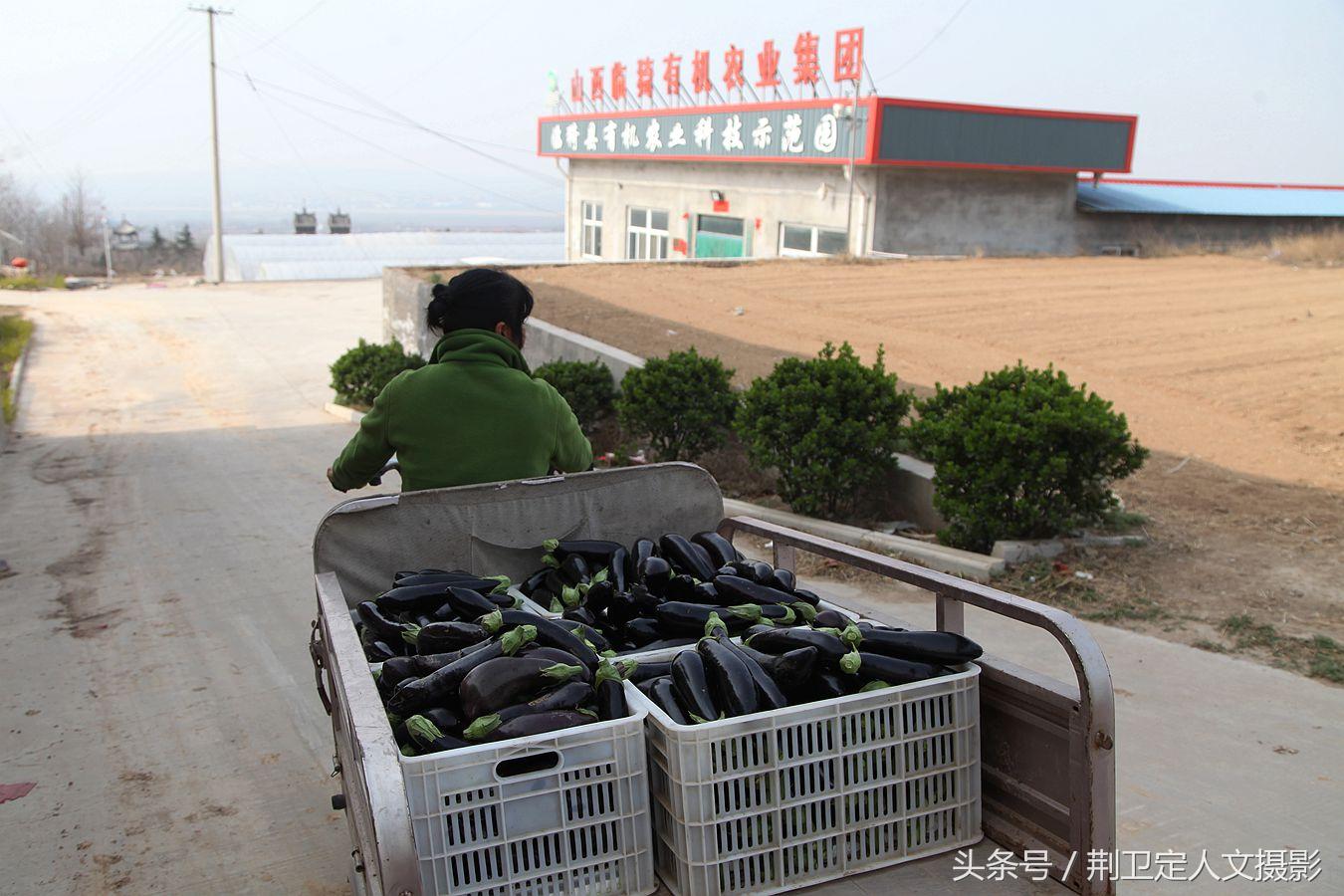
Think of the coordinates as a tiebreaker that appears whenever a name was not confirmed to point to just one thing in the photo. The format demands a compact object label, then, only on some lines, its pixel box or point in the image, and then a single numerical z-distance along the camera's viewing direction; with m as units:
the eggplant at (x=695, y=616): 2.90
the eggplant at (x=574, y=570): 3.38
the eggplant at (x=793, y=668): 2.49
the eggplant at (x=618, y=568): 3.31
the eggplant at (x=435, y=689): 2.48
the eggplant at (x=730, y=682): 2.38
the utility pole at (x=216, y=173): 41.06
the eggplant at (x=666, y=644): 2.88
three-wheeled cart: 2.23
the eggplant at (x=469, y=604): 3.02
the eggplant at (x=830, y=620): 2.95
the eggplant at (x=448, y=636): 2.81
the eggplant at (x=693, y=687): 2.39
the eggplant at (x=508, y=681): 2.42
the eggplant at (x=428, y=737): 2.27
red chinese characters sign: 27.54
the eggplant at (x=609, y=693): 2.40
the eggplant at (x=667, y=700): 2.41
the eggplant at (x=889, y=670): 2.52
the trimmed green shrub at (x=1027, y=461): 6.81
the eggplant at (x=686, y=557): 3.40
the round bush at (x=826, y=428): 7.81
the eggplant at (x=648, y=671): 2.67
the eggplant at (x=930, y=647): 2.57
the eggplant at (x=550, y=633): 2.66
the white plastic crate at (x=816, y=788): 2.26
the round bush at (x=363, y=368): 14.06
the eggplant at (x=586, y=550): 3.48
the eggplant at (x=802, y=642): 2.54
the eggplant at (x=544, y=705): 2.29
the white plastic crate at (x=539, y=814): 2.14
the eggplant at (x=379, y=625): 3.02
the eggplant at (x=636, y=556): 3.40
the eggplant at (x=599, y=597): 3.15
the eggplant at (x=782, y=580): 3.24
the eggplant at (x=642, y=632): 2.99
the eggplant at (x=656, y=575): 3.24
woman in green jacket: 3.74
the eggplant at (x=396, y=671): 2.69
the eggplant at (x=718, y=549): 3.49
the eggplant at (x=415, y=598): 3.14
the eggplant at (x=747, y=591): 3.07
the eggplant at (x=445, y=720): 2.42
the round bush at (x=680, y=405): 9.14
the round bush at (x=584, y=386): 10.58
